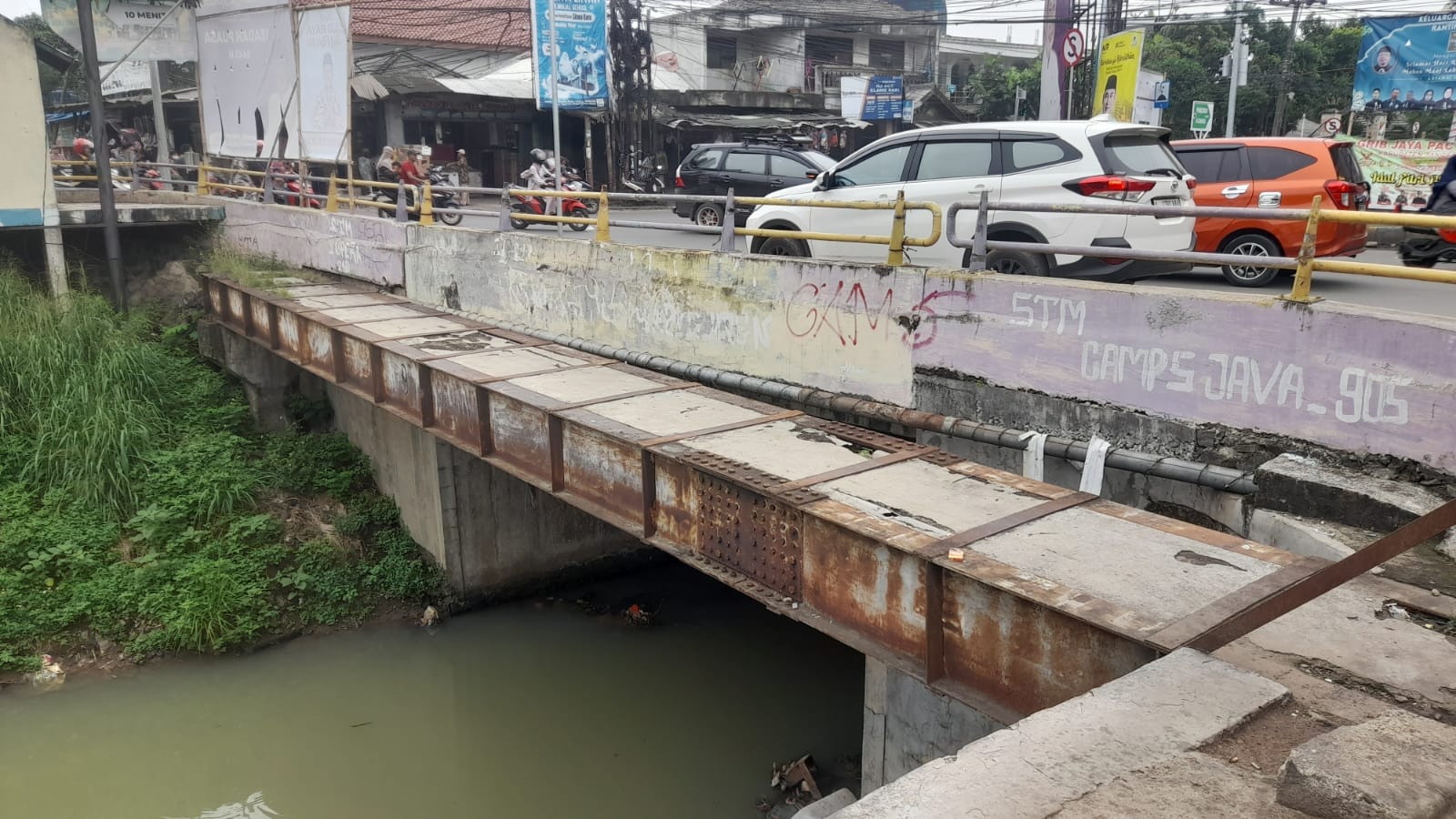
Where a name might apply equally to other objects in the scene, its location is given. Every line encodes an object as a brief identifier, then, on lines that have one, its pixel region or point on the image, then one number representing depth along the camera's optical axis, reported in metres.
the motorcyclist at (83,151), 24.58
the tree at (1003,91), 37.66
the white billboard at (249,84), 16.25
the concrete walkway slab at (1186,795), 2.61
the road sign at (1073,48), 17.88
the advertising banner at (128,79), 33.44
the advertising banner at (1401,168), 19.42
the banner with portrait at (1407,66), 20.62
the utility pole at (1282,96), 26.13
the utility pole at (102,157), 14.10
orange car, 10.80
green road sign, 23.22
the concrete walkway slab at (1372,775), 2.35
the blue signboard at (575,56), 20.92
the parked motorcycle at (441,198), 22.16
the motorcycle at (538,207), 19.39
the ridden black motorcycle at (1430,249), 9.40
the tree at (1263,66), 31.72
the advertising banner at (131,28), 17.59
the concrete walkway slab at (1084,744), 2.74
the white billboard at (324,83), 14.80
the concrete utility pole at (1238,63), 21.62
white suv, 7.73
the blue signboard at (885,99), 31.17
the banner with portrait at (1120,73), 18.97
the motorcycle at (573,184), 24.55
